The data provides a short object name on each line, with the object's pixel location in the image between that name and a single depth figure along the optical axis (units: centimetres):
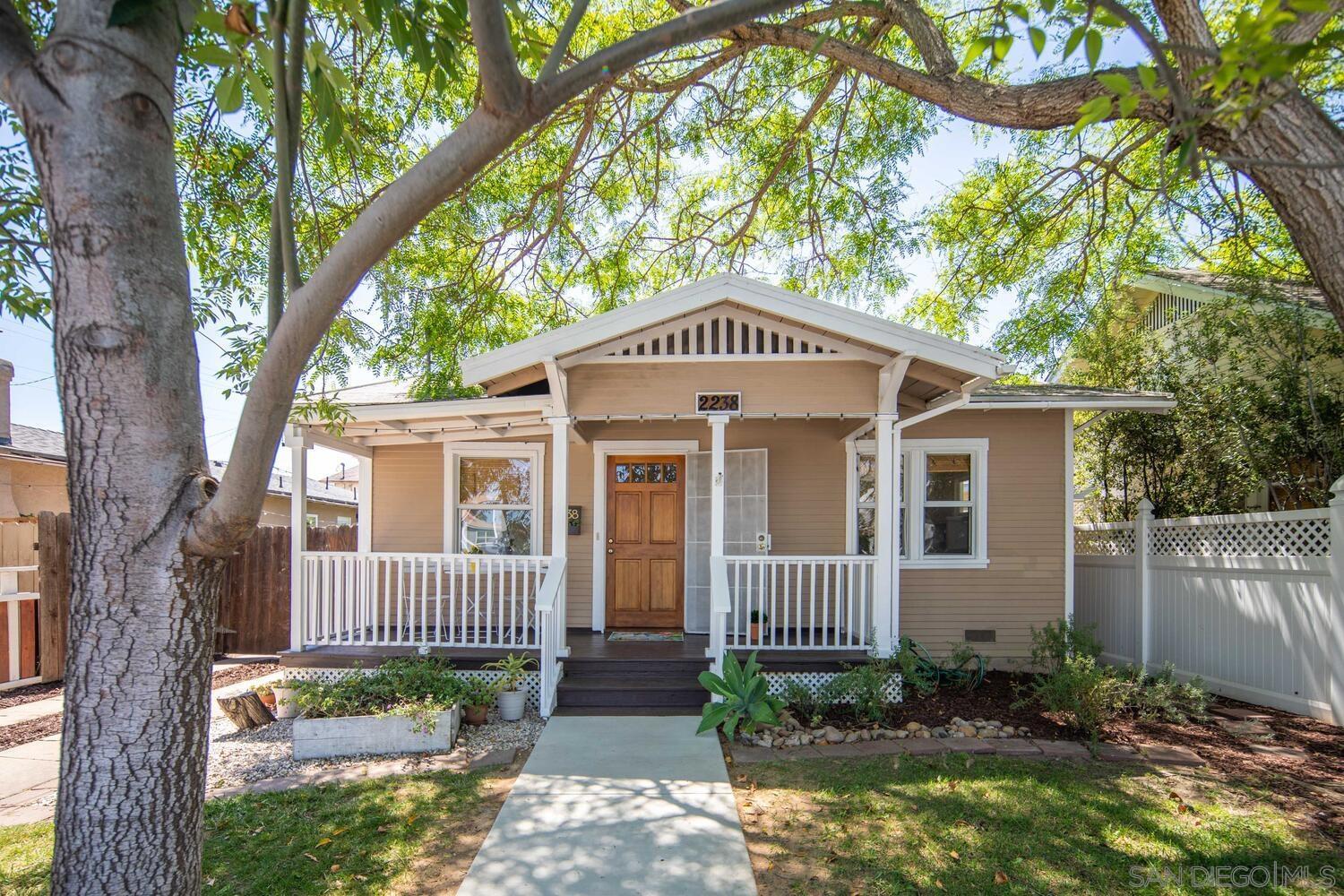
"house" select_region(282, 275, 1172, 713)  683
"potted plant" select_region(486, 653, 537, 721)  646
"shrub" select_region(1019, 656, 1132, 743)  575
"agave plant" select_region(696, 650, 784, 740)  578
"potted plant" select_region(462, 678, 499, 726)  630
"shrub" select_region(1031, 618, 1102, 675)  663
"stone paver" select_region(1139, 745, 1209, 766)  527
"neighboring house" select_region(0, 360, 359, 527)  1102
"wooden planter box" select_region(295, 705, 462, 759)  559
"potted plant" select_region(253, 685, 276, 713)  685
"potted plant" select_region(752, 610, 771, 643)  717
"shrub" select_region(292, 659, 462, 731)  579
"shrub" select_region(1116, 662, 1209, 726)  621
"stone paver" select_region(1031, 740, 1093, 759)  541
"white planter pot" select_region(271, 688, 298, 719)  663
